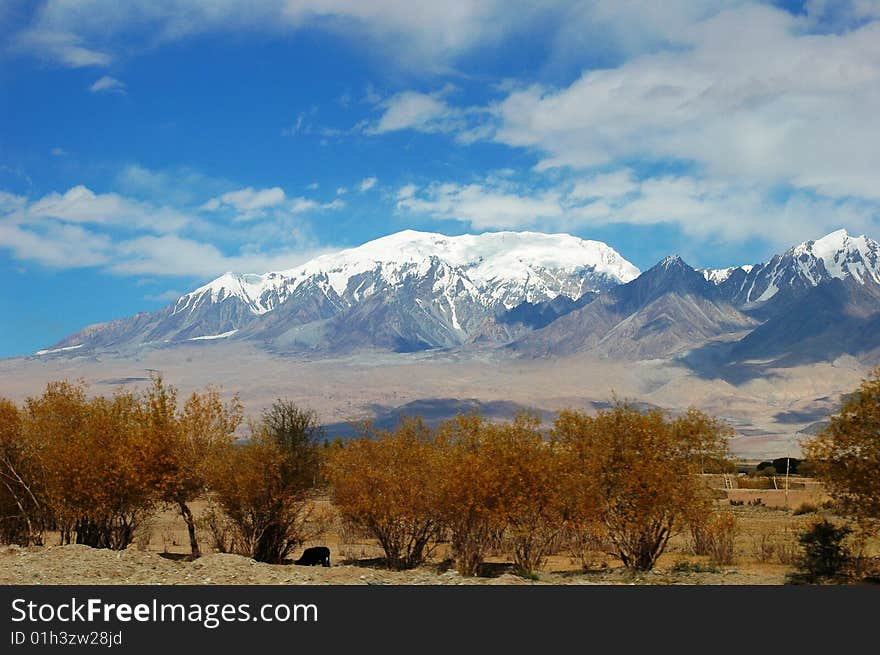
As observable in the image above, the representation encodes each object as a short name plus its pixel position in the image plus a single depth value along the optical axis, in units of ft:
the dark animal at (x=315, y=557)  128.47
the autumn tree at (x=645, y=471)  106.63
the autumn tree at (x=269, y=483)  121.08
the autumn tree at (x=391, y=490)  116.98
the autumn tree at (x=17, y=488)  126.52
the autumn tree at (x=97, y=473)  118.73
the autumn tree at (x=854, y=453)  88.17
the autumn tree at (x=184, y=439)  123.75
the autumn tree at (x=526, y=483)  106.52
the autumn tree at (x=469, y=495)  105.81
